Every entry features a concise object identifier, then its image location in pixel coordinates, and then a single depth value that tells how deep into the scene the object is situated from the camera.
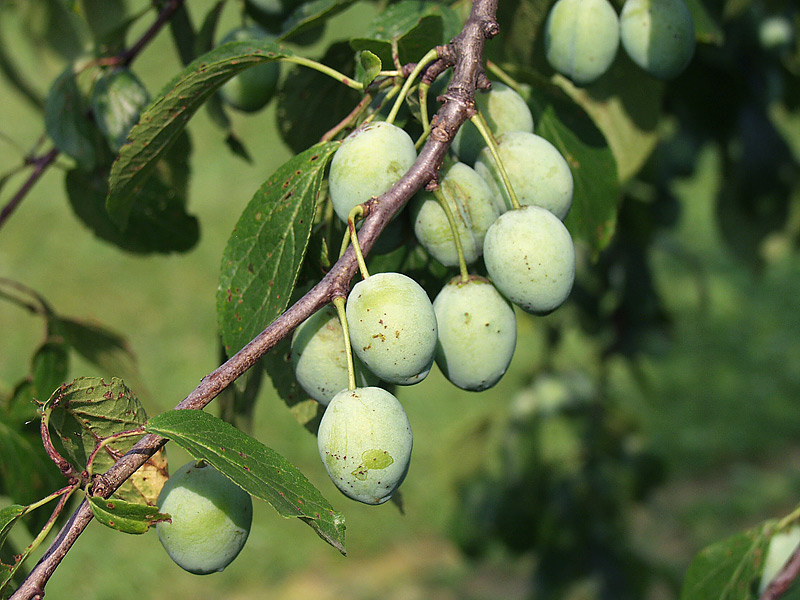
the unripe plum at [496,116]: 0.89
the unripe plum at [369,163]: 0.85
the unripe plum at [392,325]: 0.83
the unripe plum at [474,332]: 0.86
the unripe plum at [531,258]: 0.86
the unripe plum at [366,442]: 0.83
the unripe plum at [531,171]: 0.88
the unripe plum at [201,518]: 0.84
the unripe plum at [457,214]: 0.87
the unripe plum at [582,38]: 0.93
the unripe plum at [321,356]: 0.86
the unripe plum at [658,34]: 0.93
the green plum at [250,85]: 0.97
